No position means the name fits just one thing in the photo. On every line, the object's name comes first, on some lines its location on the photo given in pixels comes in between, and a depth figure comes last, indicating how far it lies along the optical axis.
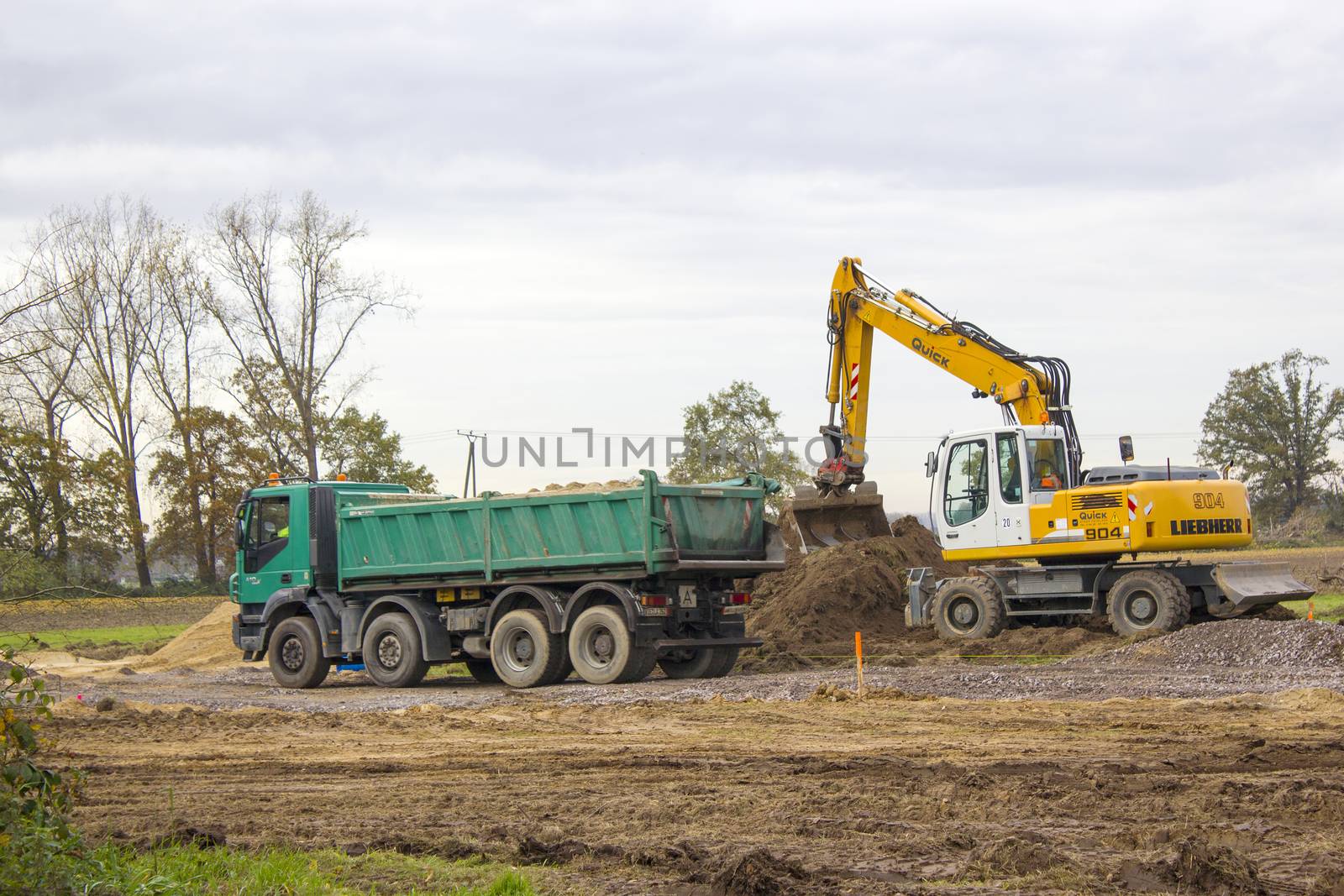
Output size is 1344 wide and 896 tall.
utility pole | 26.93
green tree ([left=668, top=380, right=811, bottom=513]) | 41.47
